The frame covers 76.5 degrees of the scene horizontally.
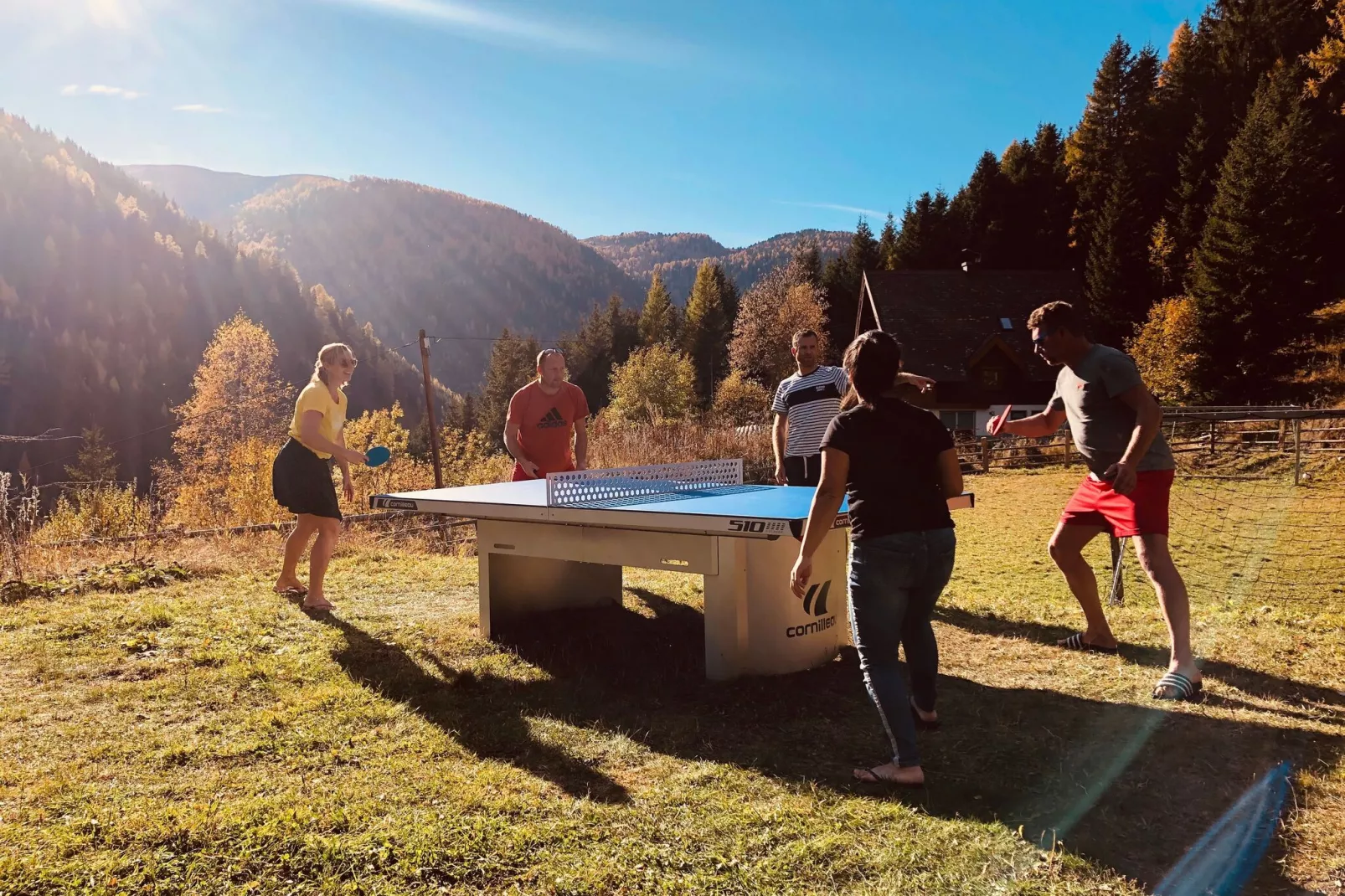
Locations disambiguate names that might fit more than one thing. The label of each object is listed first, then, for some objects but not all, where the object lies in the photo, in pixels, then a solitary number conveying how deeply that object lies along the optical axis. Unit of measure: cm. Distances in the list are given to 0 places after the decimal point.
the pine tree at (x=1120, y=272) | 4012
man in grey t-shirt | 391
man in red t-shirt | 676
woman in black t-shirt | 297
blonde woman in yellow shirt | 573
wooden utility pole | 1765
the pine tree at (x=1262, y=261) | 3011
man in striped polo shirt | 569
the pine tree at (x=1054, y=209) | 4991
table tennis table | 410
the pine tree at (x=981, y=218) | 5125
